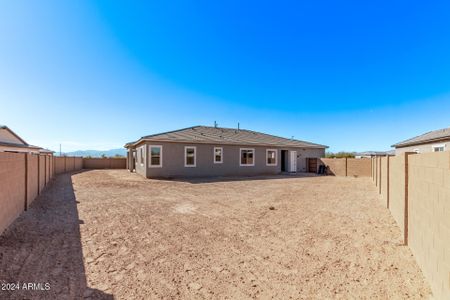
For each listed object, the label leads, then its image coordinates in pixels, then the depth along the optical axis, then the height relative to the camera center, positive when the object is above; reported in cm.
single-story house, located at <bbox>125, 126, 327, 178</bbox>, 1534 -9
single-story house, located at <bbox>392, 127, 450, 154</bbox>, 1327 +69
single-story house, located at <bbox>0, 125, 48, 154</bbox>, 1443 +101
